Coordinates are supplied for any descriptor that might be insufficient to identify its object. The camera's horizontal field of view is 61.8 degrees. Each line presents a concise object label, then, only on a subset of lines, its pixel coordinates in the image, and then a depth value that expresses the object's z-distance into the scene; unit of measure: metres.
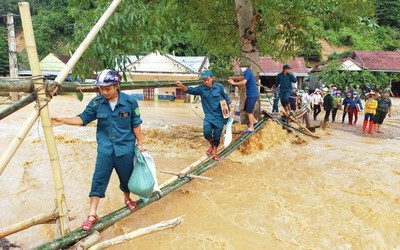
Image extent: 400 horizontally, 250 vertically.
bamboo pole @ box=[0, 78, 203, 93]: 2.62
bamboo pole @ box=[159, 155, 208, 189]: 4.17
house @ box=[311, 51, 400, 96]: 26.86
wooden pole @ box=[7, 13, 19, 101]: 17.75
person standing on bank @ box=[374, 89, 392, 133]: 10.60
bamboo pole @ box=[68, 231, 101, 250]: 2.66
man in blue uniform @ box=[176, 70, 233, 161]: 5.26
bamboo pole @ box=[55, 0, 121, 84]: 2.88
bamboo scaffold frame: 2.64
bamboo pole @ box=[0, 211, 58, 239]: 2.87
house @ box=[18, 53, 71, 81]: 29.77
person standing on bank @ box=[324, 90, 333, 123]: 12.95
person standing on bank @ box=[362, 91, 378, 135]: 10.59
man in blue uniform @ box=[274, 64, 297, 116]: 8.66
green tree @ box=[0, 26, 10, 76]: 29.34
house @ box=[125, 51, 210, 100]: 22.16
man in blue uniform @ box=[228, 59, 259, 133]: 6.31
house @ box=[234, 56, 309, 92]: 28.17
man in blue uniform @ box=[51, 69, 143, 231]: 3.08
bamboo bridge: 2.64
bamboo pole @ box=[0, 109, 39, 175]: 2.56
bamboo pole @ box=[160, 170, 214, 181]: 4.45
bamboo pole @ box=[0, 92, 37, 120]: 2.70
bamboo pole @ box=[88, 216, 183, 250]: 2.47
